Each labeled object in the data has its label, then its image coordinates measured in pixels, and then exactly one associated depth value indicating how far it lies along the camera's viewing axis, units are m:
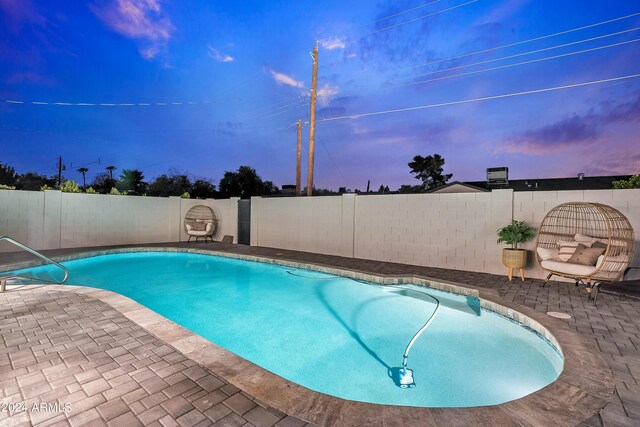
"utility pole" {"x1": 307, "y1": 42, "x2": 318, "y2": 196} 9.89
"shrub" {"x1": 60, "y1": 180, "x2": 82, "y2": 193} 8.67
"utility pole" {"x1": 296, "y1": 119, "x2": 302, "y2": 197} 12.72
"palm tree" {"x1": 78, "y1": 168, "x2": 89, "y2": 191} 45.79
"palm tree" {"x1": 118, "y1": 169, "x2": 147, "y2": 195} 32.72
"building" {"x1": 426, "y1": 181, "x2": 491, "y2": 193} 12.94
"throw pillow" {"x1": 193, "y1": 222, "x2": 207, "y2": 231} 10.95
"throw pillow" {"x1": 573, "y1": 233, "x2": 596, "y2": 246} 4.71
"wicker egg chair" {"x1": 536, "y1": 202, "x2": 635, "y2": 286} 4.16
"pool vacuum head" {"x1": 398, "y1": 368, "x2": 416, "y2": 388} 2.76
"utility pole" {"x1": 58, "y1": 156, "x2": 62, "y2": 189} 33.19
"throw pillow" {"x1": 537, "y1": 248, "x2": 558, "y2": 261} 4.80
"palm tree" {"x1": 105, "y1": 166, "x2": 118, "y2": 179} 41.23
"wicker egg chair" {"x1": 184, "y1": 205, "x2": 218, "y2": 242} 10.57
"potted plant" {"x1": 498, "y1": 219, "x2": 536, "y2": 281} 5.09
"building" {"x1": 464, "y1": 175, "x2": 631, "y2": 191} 14.37
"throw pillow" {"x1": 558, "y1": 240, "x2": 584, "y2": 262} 4.69
